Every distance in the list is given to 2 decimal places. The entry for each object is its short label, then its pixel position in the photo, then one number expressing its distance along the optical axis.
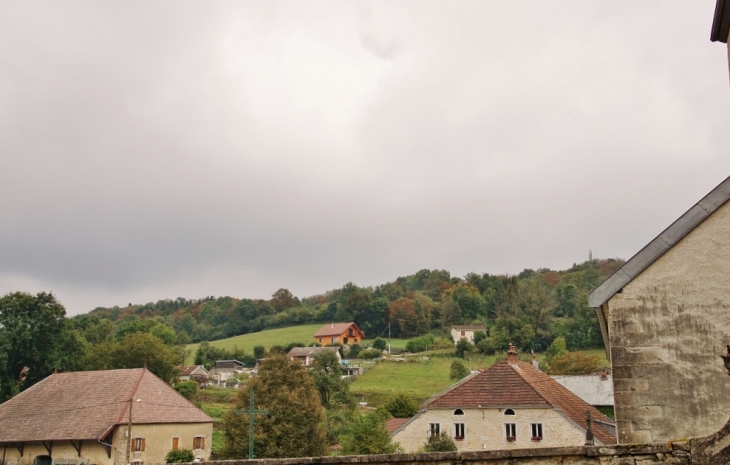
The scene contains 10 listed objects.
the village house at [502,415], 30.98
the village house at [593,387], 43.34
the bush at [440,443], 30.94
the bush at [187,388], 57.47
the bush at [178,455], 33.12
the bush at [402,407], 45.53
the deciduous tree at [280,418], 34.94
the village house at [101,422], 32.56
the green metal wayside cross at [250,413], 33.17
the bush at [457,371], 66.75
